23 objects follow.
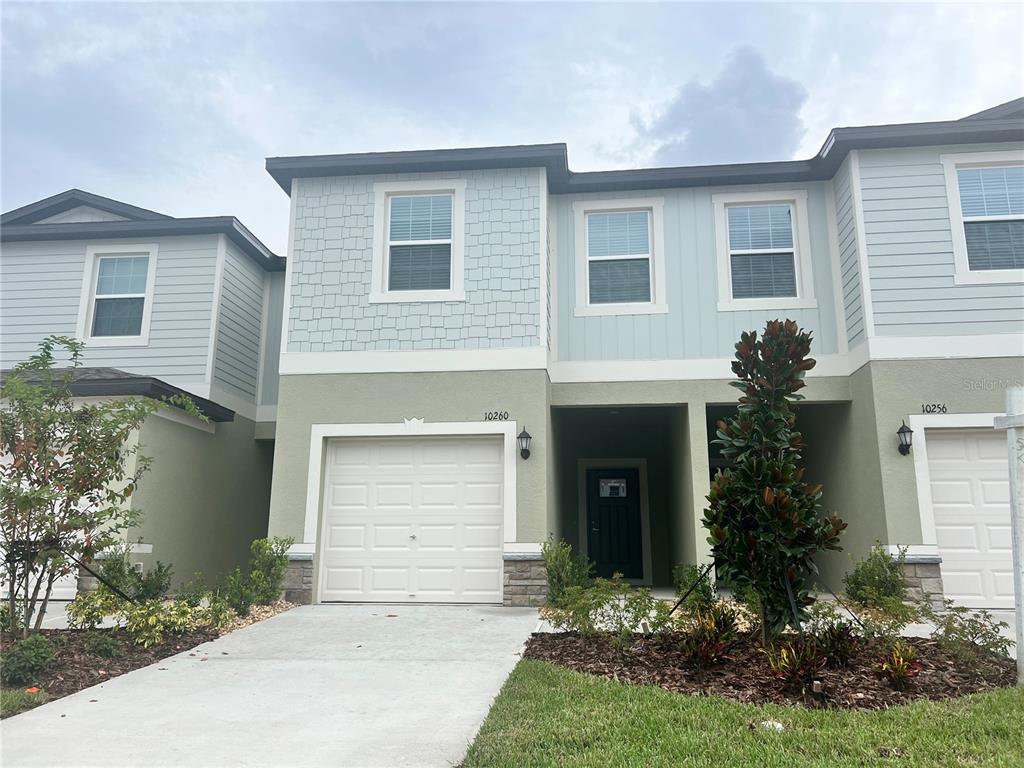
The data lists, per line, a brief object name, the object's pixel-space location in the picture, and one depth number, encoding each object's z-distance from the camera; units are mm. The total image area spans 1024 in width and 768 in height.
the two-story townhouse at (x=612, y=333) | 8734
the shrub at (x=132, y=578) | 7754
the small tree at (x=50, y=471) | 5547
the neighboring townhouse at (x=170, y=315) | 11297
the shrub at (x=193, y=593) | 7035
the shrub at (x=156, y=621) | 6168
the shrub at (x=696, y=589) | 5793
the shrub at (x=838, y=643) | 4836
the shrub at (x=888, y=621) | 5223
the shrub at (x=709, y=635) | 4898
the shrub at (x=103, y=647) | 5652
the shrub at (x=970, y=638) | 5027
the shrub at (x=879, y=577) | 7828
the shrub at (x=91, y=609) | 6230
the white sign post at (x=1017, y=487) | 4726
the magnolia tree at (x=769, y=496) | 5035
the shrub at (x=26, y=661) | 4867
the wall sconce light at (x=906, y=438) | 8539
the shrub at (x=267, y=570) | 8133
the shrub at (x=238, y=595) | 7660
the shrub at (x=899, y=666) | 4469
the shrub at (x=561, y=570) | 8344
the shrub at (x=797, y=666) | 4359
